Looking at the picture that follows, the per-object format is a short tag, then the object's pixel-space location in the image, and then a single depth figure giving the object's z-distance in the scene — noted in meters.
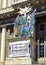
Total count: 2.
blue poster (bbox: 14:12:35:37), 13.48
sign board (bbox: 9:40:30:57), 13.41
